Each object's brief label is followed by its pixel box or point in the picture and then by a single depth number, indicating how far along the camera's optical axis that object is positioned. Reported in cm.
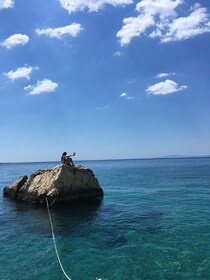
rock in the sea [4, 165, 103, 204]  2900
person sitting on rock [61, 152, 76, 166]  3123
